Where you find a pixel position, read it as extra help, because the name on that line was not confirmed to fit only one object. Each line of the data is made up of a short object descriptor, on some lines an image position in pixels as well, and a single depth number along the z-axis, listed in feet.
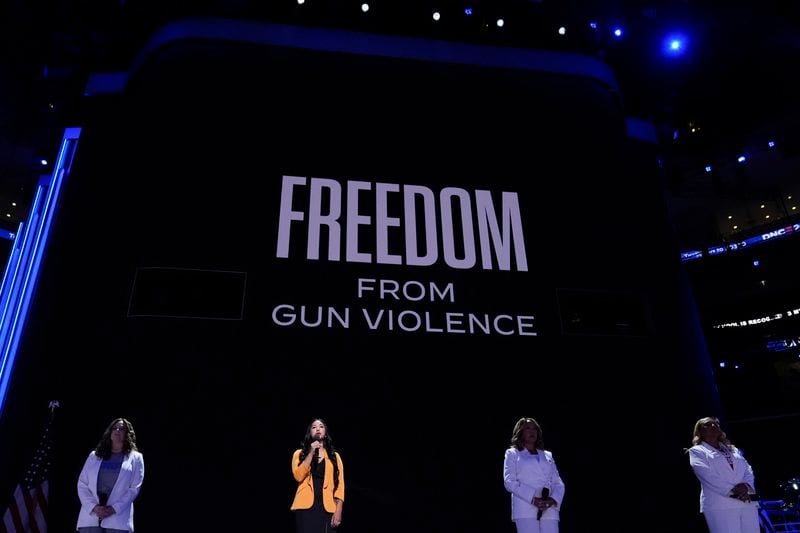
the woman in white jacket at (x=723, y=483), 12.75
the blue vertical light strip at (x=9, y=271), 20.67
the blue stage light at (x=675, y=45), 23.19
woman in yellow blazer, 13.08
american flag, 13.79
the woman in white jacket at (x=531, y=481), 13.64
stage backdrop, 16.10
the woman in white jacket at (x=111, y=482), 12.80
